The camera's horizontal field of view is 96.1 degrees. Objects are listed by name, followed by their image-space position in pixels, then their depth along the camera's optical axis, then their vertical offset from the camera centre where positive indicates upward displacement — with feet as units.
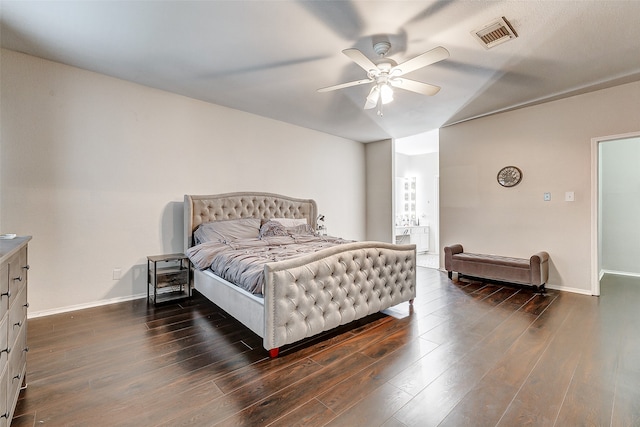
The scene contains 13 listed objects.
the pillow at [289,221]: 14.85 -0.44
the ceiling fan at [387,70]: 7.43 +4.08
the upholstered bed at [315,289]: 7.23 -2.32
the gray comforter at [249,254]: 8.28 -1.44
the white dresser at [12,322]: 4.33 -1.88
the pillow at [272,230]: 13.57 -0.81
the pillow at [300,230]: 14.35 -0.88
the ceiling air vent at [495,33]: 7.66 +5.01
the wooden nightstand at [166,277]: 11.41 -2.58
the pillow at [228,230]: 12.35 -0.76
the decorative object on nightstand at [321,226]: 18.58 -0.86
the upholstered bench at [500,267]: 12.69 -2.64
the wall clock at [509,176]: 14.51 +1.84
